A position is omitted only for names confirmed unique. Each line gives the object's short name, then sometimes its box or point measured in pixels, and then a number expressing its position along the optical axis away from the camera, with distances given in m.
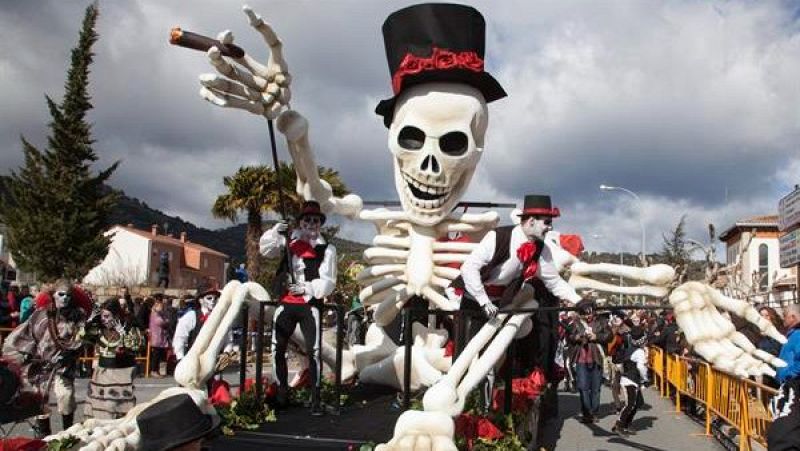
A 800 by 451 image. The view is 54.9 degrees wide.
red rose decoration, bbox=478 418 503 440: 6.18
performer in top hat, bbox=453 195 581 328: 6.32
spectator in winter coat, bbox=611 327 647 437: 10.13
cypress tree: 30.28
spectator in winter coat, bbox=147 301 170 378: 15.68
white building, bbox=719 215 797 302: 48.56
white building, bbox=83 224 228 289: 57.03
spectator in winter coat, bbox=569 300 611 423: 10.91
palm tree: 24.30
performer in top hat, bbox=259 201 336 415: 7.63
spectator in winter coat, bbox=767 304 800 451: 5.56
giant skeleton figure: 5.34
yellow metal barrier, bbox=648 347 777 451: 7.88
